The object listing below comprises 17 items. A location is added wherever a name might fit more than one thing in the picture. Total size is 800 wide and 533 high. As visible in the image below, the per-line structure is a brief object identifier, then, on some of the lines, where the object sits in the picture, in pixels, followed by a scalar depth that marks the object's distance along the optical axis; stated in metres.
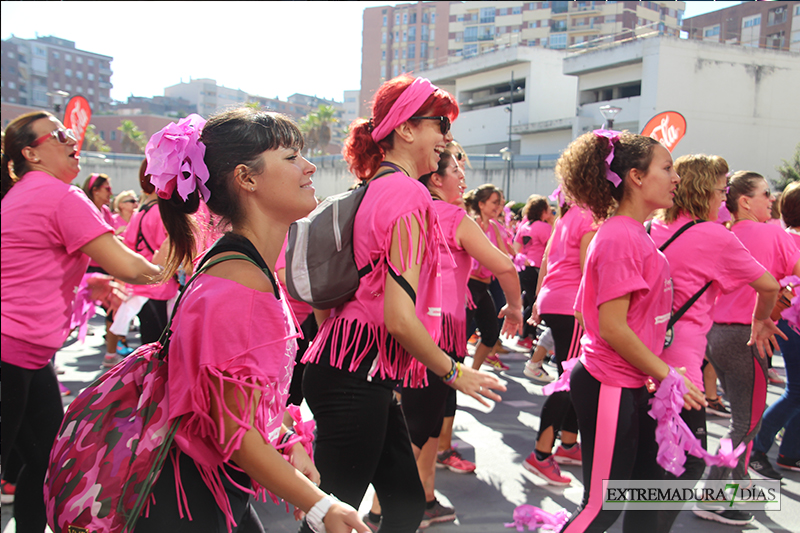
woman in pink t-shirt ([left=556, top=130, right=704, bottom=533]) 2.29
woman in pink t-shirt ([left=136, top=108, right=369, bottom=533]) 1.36
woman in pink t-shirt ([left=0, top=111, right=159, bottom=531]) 2.49
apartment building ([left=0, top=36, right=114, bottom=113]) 76.06
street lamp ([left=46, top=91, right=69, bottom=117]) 17.46
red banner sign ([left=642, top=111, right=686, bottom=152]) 7.63
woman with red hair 1.98
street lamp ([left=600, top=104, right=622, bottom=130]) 15.55
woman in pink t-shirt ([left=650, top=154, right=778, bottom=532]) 2.69
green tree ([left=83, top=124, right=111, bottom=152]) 69.90
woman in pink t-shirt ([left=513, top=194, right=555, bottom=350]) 8.62
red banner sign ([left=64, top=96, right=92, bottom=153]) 9.05
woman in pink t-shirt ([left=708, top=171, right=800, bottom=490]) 3.55
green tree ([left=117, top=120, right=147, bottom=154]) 73.62
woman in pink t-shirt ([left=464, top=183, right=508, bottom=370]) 5.87
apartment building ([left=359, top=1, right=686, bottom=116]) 69.25
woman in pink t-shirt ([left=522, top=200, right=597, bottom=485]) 3.90
